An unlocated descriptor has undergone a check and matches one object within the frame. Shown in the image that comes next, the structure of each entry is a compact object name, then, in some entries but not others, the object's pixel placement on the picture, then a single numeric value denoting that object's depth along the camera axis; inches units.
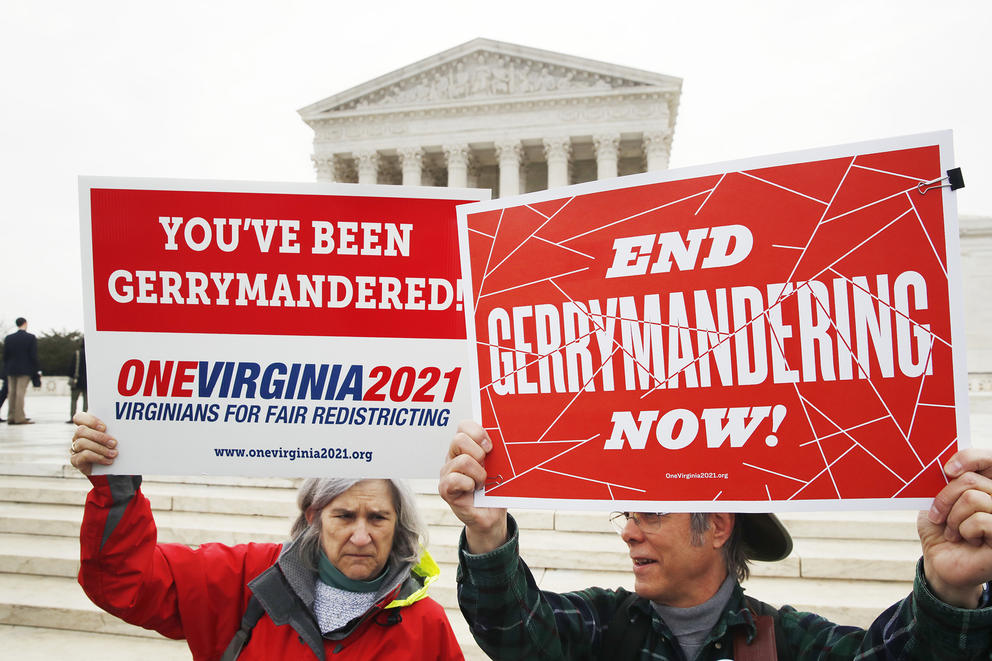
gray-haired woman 81.6
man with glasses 59.0
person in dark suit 496.2
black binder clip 57.9
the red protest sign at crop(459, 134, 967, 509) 59.4
